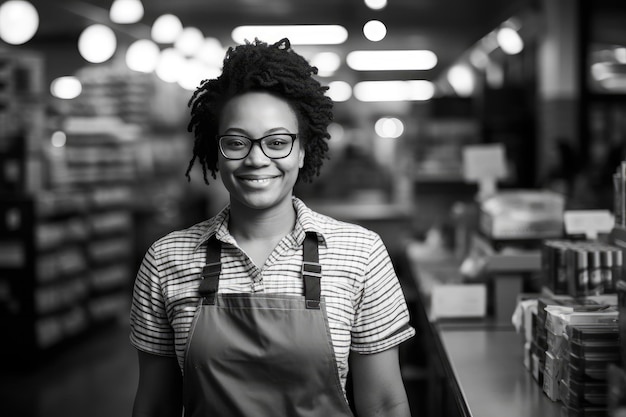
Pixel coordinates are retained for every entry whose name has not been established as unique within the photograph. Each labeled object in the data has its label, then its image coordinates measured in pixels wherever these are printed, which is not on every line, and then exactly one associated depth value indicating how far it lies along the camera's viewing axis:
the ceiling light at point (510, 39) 10.72
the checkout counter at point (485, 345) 2.20
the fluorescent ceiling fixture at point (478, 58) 15.82
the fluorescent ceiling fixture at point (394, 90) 20.82
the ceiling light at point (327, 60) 13.66
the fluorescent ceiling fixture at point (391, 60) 15.17
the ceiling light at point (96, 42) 7.02
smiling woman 1.89
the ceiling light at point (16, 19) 6.02
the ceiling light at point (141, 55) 7.83
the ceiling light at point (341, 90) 20.70
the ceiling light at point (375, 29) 8.74
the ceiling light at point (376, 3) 7.09
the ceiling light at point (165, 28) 7.14
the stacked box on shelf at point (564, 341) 1.97
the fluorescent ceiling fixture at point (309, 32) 10.61
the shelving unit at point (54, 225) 6.31
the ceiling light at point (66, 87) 12.59
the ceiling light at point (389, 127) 26.48
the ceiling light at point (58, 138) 10.08
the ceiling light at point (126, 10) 6.27
